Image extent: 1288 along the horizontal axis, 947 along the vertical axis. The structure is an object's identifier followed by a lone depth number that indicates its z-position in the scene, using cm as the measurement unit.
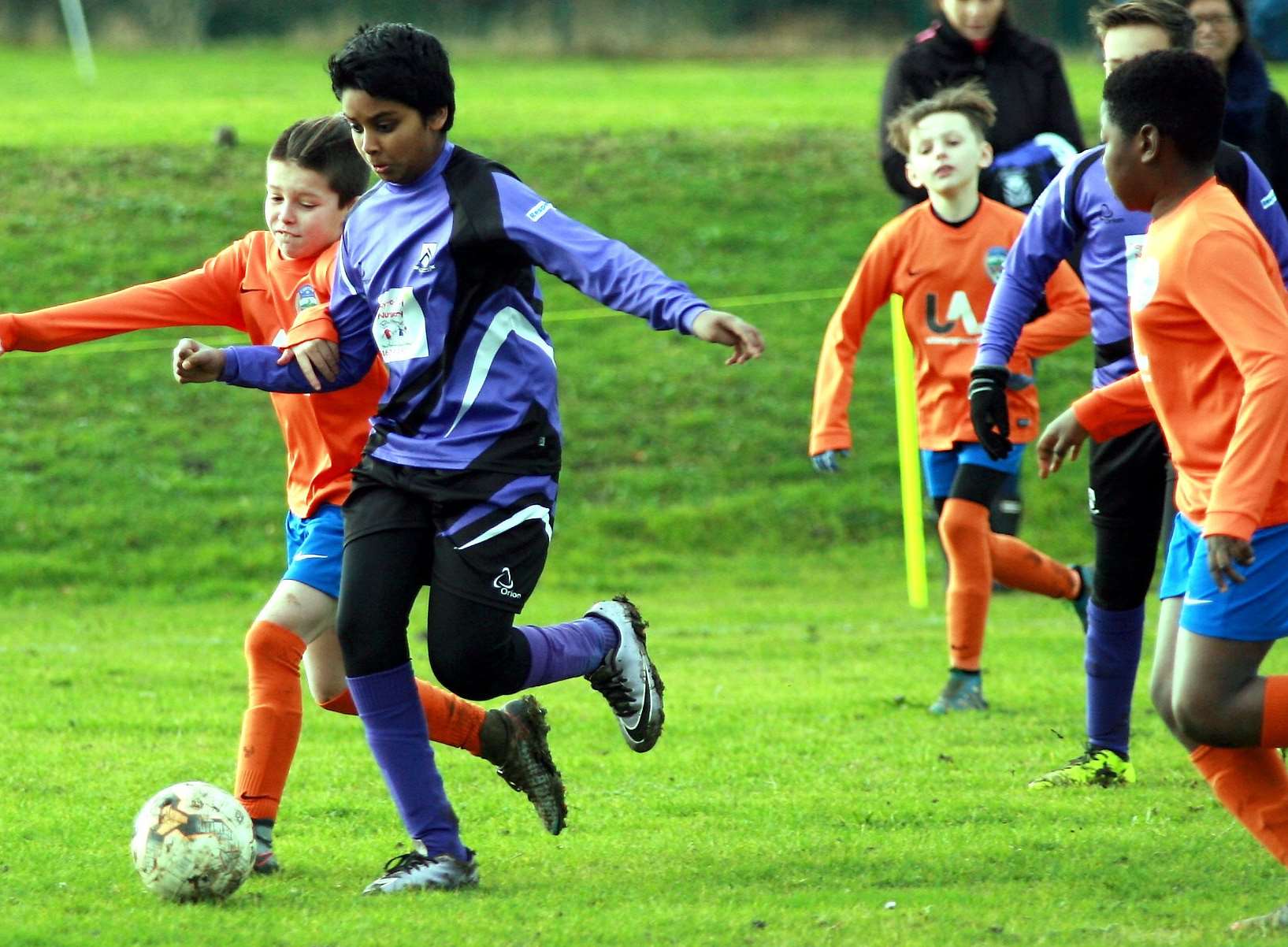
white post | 5695
